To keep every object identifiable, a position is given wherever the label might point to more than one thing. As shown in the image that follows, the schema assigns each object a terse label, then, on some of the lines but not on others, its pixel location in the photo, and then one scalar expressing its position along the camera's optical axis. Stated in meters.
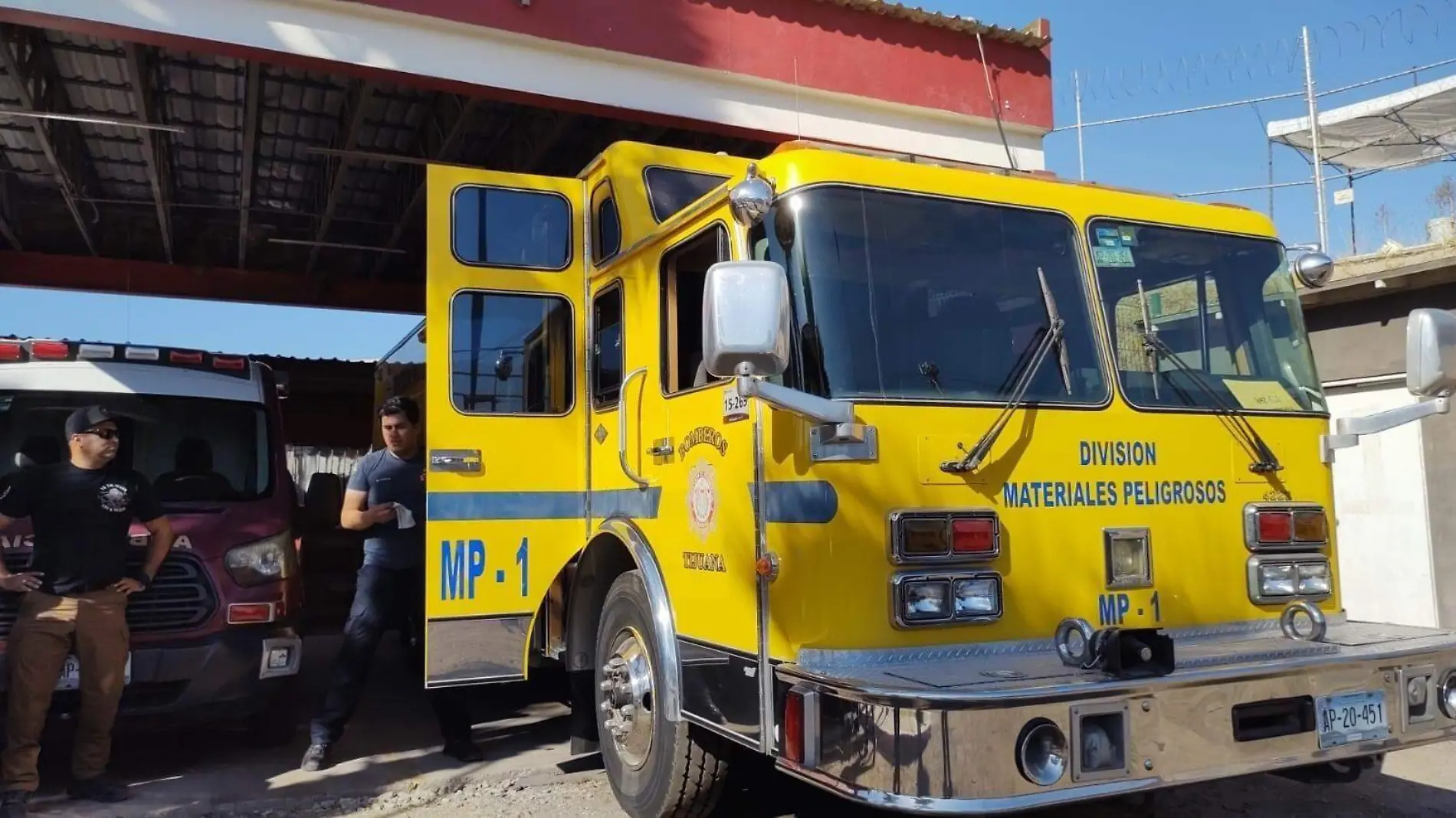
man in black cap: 4.96
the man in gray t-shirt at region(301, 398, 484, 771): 5.79
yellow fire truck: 3.17
